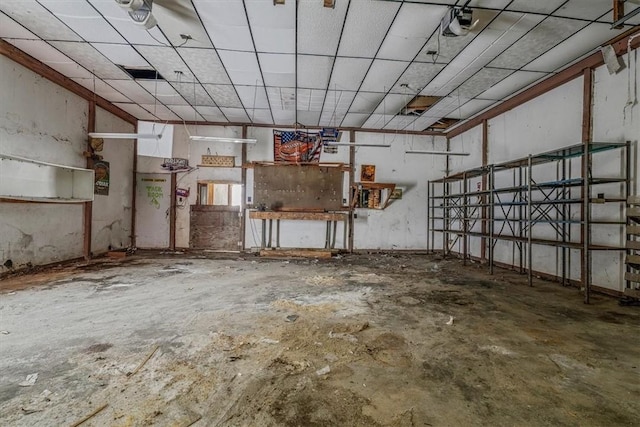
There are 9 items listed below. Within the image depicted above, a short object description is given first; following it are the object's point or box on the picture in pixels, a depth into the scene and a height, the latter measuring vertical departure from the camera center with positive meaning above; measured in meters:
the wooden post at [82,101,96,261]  6.00 -0.01
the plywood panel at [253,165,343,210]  7.69 +0.68
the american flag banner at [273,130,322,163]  7.80 +1.77
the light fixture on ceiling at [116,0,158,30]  2.95 +2.06
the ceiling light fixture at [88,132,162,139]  5.30 +1.36
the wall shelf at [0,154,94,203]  4.25 +0.47
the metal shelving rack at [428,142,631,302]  3.74 +0.25
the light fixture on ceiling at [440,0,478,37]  3.25 +2.17
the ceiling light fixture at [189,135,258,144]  5.61 +1.42
